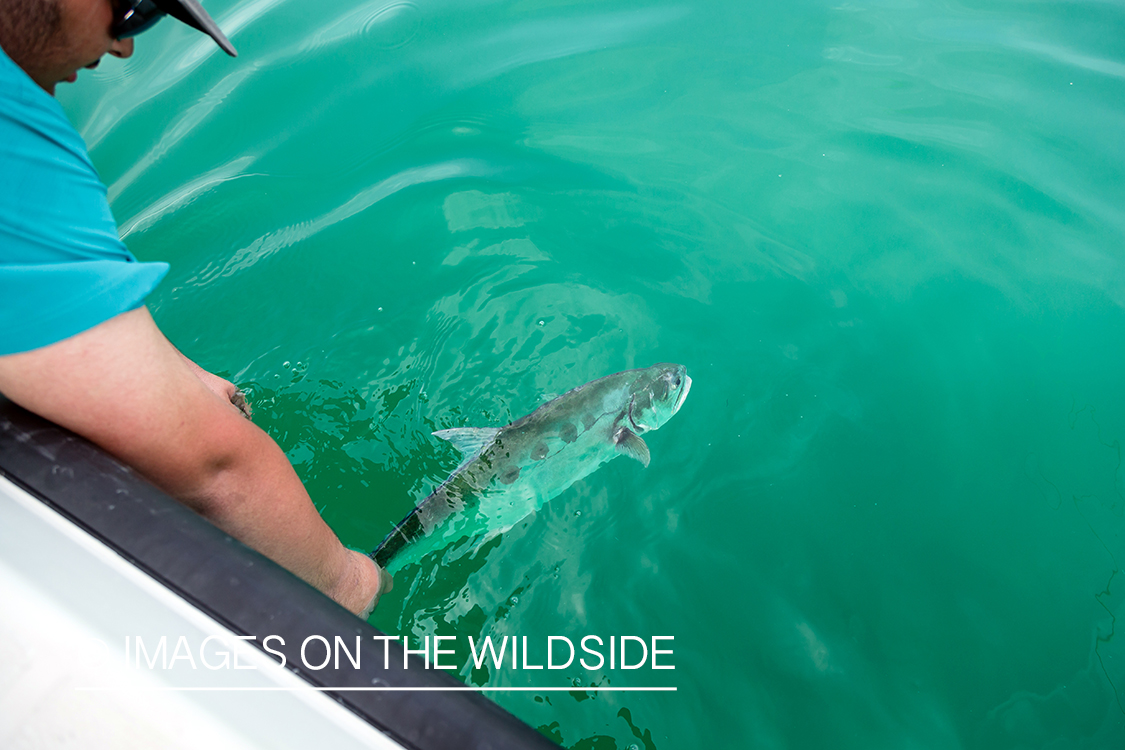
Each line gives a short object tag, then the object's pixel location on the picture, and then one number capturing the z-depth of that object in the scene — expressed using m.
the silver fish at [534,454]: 2.23
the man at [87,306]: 0.95
